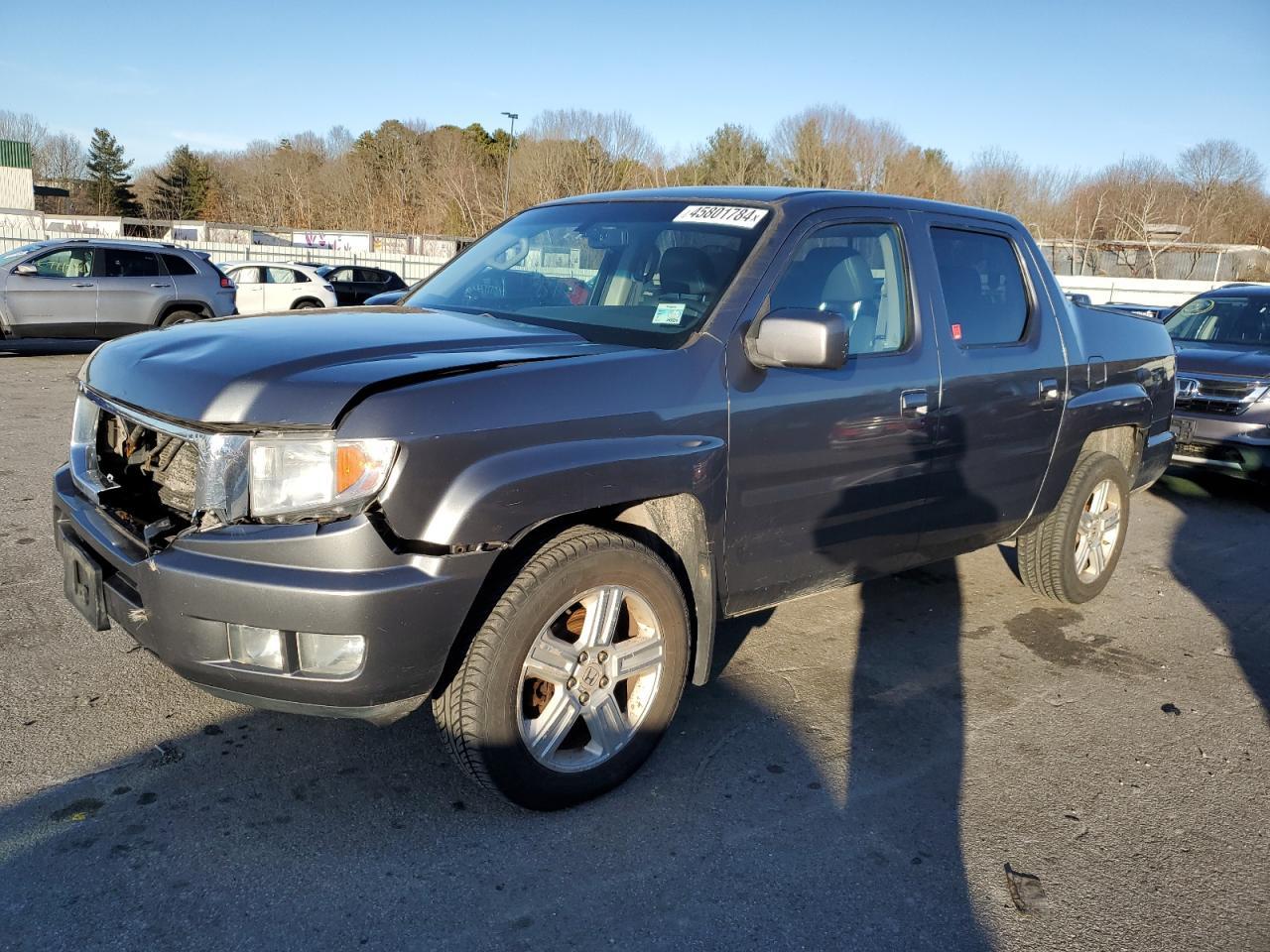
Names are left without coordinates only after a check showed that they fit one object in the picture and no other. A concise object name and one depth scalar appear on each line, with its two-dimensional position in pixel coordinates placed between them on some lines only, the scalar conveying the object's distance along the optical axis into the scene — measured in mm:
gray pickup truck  2518
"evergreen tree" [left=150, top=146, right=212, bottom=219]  77562
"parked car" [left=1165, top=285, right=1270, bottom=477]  7875
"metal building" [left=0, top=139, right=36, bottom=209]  52969
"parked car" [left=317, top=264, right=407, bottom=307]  25328
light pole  47812
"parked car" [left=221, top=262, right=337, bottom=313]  21188
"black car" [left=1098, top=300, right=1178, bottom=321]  12507
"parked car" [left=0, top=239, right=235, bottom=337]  13531
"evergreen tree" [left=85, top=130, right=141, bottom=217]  77500
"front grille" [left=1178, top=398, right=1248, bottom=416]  7984
